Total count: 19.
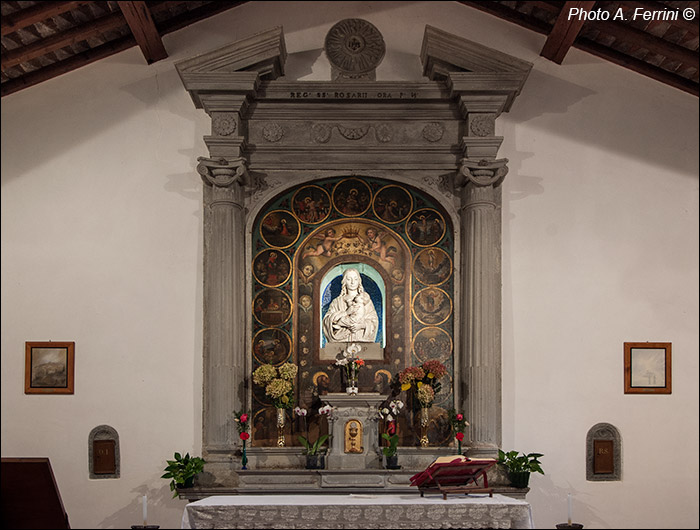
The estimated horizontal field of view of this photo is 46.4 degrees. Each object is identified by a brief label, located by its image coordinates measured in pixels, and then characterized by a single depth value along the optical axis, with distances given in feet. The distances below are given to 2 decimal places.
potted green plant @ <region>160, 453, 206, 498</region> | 25.93
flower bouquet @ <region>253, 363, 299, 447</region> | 26.86
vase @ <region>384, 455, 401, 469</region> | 26.61
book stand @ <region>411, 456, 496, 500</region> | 21.03
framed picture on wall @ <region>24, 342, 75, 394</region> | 28.09
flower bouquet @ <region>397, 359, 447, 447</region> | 27.25
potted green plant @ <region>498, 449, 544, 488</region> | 26.30
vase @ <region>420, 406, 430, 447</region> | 27.66
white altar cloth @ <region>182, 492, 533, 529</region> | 20.72
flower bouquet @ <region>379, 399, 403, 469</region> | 26.43
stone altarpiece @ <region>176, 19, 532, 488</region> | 27.55
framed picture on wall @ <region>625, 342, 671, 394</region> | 28.37
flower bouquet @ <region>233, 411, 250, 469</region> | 26.40
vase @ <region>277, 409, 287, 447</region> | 27.40
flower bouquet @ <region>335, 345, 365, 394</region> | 27.12
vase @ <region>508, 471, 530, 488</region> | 26.27
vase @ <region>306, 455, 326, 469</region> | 26.55
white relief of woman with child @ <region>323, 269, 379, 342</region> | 28.17
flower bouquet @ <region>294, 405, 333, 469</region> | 26.58
